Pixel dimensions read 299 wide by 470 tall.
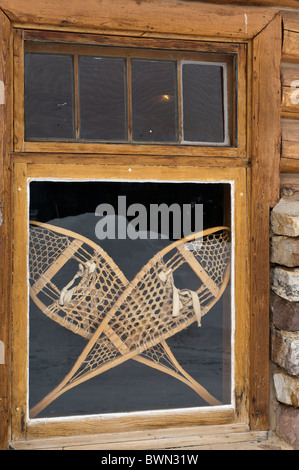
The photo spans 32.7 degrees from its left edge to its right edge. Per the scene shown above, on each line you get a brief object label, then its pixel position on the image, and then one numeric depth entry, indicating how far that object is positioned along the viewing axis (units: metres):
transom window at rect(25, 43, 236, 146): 2.85
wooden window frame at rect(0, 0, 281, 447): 2.75
